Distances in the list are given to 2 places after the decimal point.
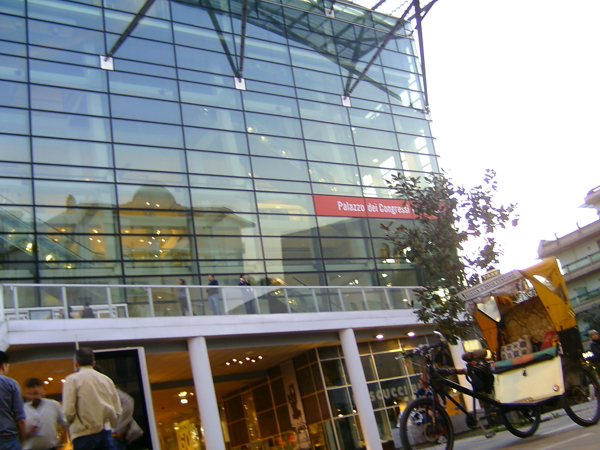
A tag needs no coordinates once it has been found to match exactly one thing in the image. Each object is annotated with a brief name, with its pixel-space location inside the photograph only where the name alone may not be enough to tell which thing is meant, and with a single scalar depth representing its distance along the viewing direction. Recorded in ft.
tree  57.98
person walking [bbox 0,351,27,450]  16.81
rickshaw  25.94
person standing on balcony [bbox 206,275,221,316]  63.77
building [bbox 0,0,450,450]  64.69
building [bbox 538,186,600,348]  162.09
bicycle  25.67
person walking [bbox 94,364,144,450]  21.54
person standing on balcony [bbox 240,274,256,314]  66.13
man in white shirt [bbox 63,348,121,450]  17.76
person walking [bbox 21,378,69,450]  19.60
